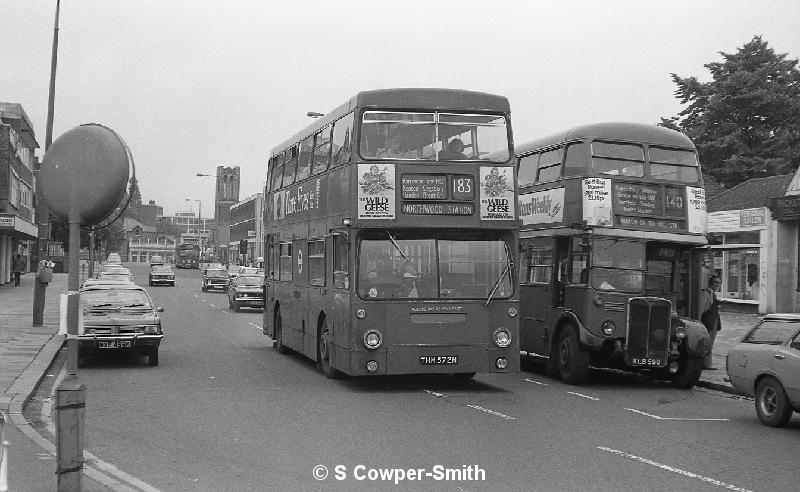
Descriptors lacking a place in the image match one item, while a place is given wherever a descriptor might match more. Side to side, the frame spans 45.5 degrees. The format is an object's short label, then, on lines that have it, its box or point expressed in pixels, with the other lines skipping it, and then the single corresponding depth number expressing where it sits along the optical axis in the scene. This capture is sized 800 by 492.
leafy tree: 46.84
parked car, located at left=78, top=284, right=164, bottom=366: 17.48
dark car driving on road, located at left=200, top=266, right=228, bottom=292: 59.19
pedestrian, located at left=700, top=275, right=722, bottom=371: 18.16
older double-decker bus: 15.80
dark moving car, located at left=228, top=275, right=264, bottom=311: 38.72
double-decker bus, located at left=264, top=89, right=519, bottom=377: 14.23
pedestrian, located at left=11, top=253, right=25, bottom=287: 53.31
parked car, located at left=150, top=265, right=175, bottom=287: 66.44
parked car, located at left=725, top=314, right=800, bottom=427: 11.57
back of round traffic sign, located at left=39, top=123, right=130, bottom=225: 7.67
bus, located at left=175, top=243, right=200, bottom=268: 130.38
